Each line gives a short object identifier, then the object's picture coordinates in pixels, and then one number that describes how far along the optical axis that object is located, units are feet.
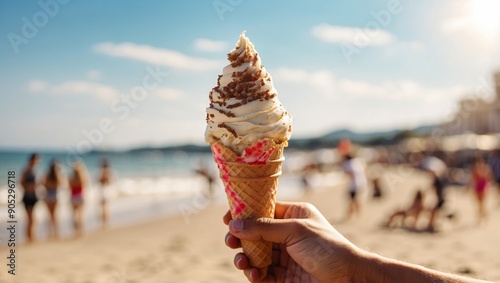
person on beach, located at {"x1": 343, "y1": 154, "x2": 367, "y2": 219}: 39.88
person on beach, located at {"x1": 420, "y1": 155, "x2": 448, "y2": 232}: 33.85
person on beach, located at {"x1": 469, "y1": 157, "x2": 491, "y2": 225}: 36.99
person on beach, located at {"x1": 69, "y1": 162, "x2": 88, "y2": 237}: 35.48
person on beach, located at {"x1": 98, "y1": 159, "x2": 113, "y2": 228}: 40.01
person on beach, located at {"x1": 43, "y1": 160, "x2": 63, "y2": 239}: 33.65
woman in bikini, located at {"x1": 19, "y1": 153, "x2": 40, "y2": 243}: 31.53
